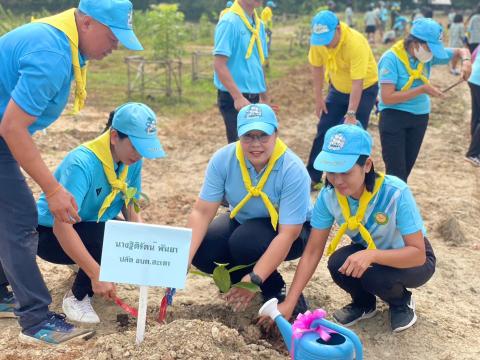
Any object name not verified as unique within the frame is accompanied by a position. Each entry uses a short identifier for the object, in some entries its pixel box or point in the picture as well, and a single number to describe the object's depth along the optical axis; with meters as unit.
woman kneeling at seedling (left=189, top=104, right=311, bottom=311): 3.13
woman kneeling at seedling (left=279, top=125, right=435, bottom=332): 2.88
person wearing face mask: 4.45
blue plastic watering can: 2.24
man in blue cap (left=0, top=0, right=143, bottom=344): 2.46
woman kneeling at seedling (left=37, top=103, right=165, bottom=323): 2.92
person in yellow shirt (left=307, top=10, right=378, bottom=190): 4.94
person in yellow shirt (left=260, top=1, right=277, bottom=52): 11.05
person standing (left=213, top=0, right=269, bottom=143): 4.65
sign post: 2.48
